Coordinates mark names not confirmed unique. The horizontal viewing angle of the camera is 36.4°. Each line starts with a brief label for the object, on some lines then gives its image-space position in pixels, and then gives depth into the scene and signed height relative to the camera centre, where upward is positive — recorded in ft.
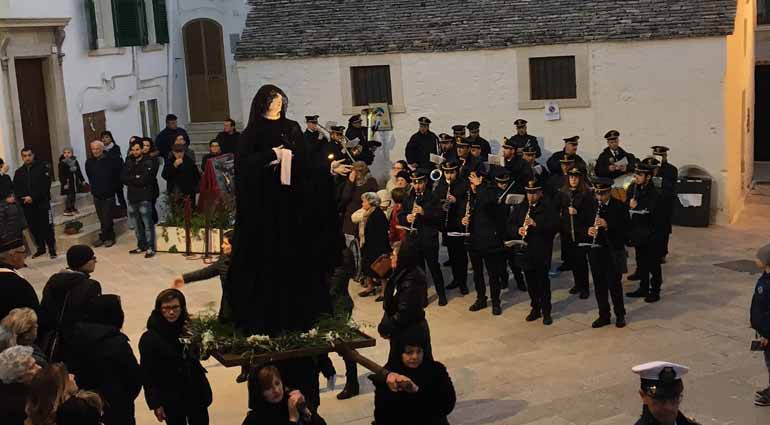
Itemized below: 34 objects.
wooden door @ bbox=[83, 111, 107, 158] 74.69 -3.46
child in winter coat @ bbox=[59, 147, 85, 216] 67.10 -5.86
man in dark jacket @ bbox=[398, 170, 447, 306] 51.19 -7.18
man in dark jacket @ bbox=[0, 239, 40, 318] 31.12 -5.70
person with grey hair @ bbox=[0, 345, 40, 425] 25.64 -6.71
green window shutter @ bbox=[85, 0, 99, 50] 74.28 +3.08
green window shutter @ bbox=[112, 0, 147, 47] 77.36 +3.24
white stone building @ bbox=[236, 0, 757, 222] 67.51 -1.14
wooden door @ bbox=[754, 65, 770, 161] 91.86 -6.30
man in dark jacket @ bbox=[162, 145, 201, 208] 65.16 -5.92
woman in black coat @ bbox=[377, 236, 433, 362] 31.67 -6.88
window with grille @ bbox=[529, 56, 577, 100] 72.13 -1.90
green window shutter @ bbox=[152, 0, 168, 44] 83.82 +3.45
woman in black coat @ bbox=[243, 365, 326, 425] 24.90 -7.21
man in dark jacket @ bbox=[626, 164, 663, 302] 50.85 -8.23
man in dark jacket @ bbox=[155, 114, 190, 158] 74.33 -4.30
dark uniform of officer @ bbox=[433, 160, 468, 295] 52.80 -7.25
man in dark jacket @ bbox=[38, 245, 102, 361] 30.78 -6.01
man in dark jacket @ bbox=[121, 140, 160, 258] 62.64 -6.39
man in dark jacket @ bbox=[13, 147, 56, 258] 61.87 -6.16
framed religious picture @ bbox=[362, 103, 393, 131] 76.89 -3.85
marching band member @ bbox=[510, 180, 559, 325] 48.21 -8.02
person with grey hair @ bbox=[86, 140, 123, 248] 65.16 -5.93
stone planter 62.69 -9.29
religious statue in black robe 28.12 -3.92
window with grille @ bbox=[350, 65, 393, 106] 78.12 -1.83
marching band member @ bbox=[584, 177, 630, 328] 47.14 -8.21
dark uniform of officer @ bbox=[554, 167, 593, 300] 48.37 -7.00
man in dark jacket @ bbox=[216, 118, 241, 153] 71.31 -4.39
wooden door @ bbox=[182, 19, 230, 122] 92.32 -0.57
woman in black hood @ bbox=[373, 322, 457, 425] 27.43 -7.95
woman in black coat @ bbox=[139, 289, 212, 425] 30.45 -7.71
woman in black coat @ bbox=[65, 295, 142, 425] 29.84 -7.50
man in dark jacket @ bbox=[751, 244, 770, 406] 35.58 -8.22
